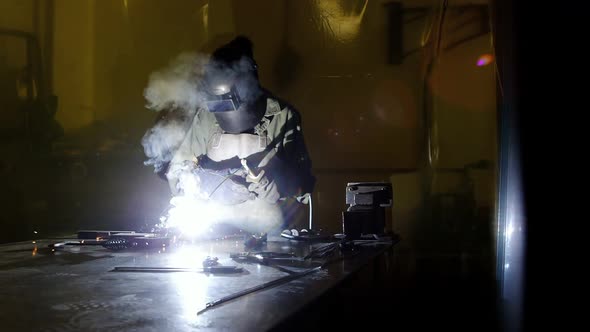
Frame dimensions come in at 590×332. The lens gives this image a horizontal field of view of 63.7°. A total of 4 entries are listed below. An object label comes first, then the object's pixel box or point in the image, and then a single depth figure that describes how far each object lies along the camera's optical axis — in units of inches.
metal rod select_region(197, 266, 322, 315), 40.6
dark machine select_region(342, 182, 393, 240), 109.6
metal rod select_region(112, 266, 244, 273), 58.7
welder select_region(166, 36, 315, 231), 132.0
